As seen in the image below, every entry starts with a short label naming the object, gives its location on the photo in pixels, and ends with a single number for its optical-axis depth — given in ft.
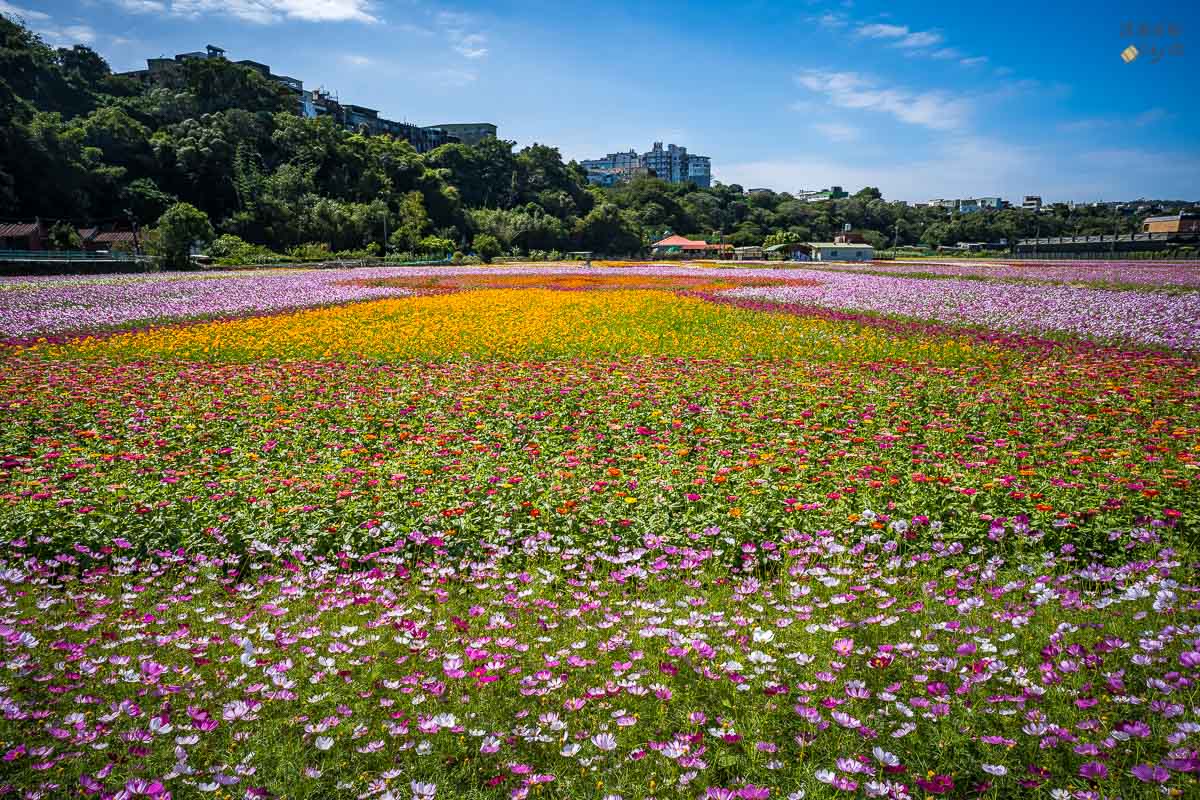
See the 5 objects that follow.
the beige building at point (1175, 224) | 260.01
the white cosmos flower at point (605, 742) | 8.64
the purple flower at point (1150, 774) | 7.66
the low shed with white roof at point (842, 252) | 257.96
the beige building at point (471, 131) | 571.24
